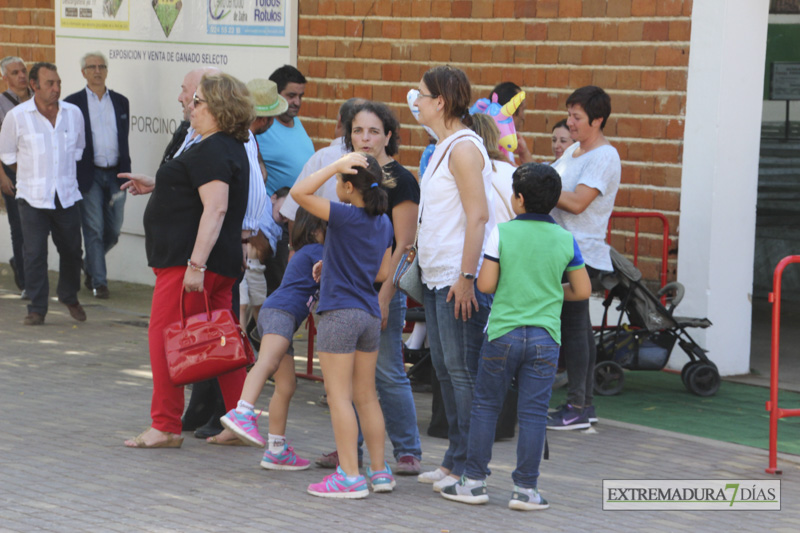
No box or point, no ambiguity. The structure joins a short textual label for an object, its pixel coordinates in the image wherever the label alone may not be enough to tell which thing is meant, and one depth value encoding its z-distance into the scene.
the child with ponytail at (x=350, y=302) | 11.37
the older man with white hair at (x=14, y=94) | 23.81
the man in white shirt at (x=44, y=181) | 21.25
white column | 18.52
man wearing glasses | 24.50
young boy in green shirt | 11.26
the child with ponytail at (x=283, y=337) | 12.51
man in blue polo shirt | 16.64
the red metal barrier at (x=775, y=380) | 13.29
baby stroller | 16.89
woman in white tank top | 11.45
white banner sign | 24.48
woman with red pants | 13.09
